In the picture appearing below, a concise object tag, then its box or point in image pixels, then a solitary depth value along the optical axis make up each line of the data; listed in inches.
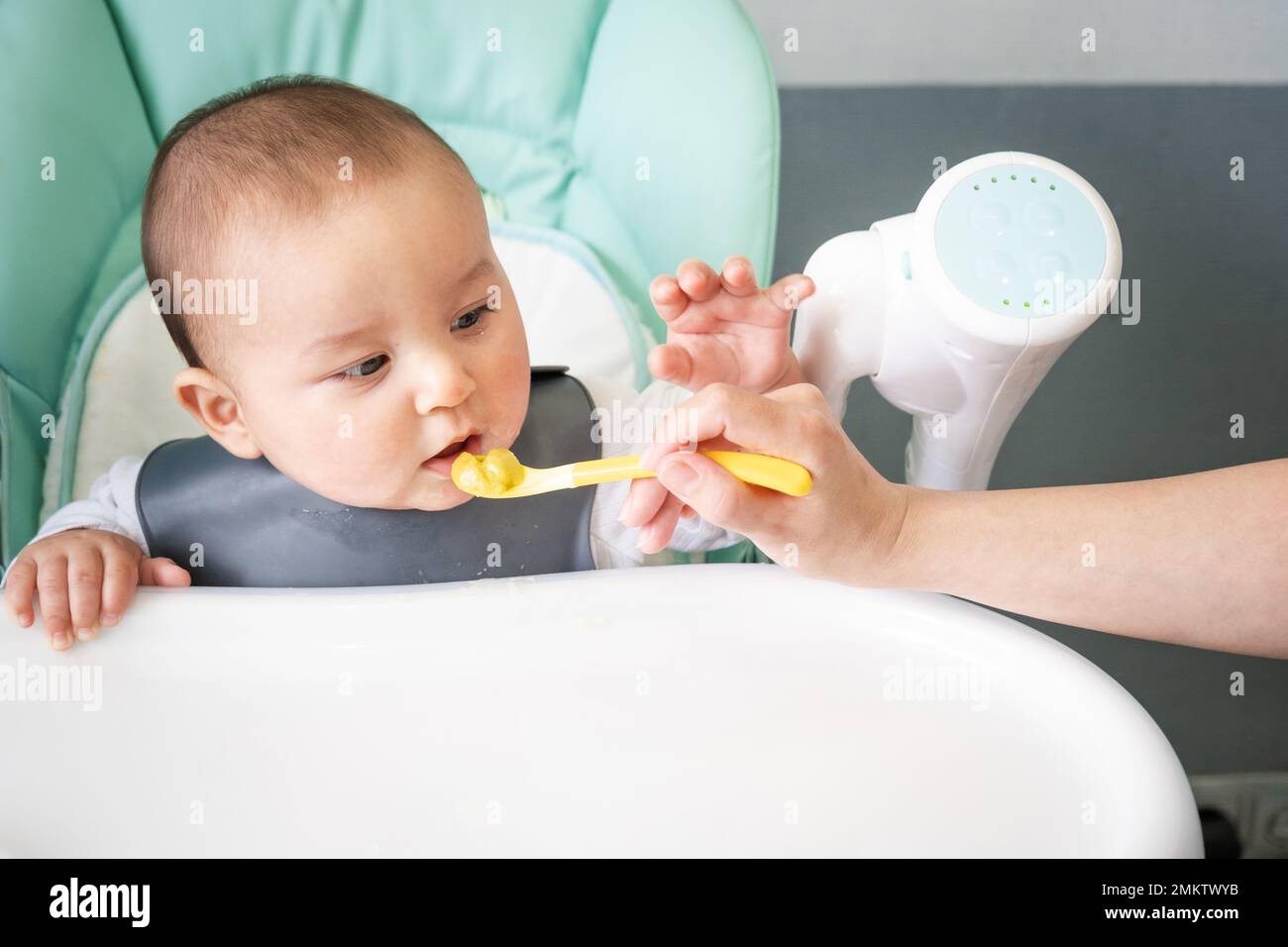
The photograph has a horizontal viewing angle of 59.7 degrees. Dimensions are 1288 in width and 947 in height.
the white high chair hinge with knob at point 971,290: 28.2
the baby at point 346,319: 26.3
